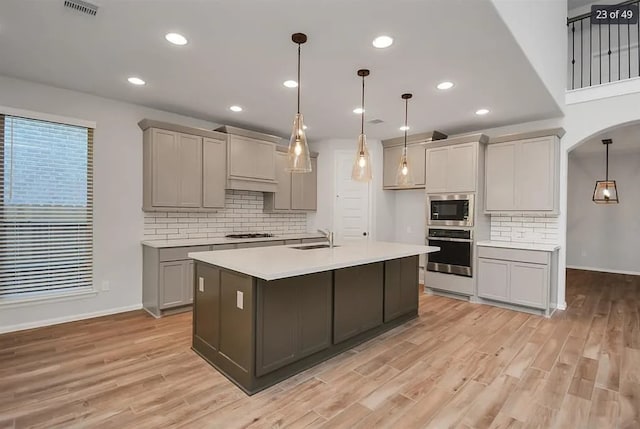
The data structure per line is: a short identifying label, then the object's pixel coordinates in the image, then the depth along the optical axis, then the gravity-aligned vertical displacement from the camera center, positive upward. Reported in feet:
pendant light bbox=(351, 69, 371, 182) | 11.04 +1.61
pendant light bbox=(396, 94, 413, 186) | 12.21 +1.53
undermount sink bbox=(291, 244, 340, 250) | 12.06 -1.27
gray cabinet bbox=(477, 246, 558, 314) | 13.88 -2.72
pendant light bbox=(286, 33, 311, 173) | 9.30 +1.77
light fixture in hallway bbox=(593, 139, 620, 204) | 21.66 +1.42
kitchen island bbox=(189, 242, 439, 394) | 8.04 -2.63
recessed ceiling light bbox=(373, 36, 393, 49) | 8.49 +4.40
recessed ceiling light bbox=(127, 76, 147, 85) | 11.37 +4.47
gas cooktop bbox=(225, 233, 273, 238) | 17.07 -1.23
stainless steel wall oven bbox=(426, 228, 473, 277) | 15.99 -1.87
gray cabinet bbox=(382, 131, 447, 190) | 18.11 +3.19
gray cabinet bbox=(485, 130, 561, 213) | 14.57 +1.79
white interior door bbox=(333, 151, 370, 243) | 19.75 +0.56
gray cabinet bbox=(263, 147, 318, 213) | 18.51 +1.22
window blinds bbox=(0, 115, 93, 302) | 11.46 +0.09
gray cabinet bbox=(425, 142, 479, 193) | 15.99 +2.24
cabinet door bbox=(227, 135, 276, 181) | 16.10 +2.67
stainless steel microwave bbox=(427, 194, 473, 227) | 16.04 +0.16
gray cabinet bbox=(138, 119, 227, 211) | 13.87 +1.90
